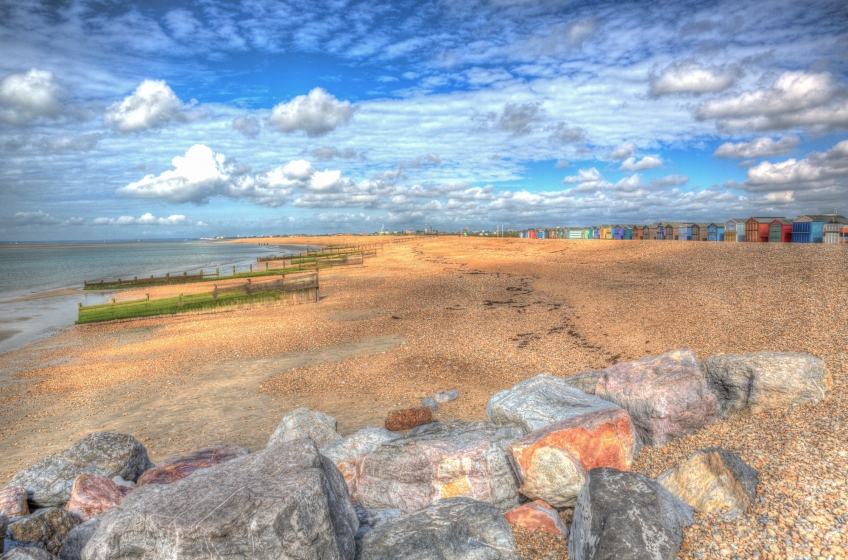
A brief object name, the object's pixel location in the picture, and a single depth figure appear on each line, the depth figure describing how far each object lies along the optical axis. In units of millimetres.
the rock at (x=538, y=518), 5820
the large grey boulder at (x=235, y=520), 3977
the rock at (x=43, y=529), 5066
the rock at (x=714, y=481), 5262
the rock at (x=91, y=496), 6469
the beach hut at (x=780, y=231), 37781
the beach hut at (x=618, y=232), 62672
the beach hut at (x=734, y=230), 42375
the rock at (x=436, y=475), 6547
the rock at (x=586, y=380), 9656
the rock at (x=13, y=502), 6504
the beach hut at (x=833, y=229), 34075
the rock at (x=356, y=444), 8195
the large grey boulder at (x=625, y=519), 4488
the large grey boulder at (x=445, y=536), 4691
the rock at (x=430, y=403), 11961
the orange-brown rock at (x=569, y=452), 6156
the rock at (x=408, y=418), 10531
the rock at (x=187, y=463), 7301
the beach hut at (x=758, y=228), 39844
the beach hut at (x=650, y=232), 56019
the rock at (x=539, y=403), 7840
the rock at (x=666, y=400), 7574
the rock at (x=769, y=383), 7437
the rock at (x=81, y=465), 7297
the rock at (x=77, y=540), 5262
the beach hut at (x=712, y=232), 46281
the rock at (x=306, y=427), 9110
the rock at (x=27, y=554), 4121
